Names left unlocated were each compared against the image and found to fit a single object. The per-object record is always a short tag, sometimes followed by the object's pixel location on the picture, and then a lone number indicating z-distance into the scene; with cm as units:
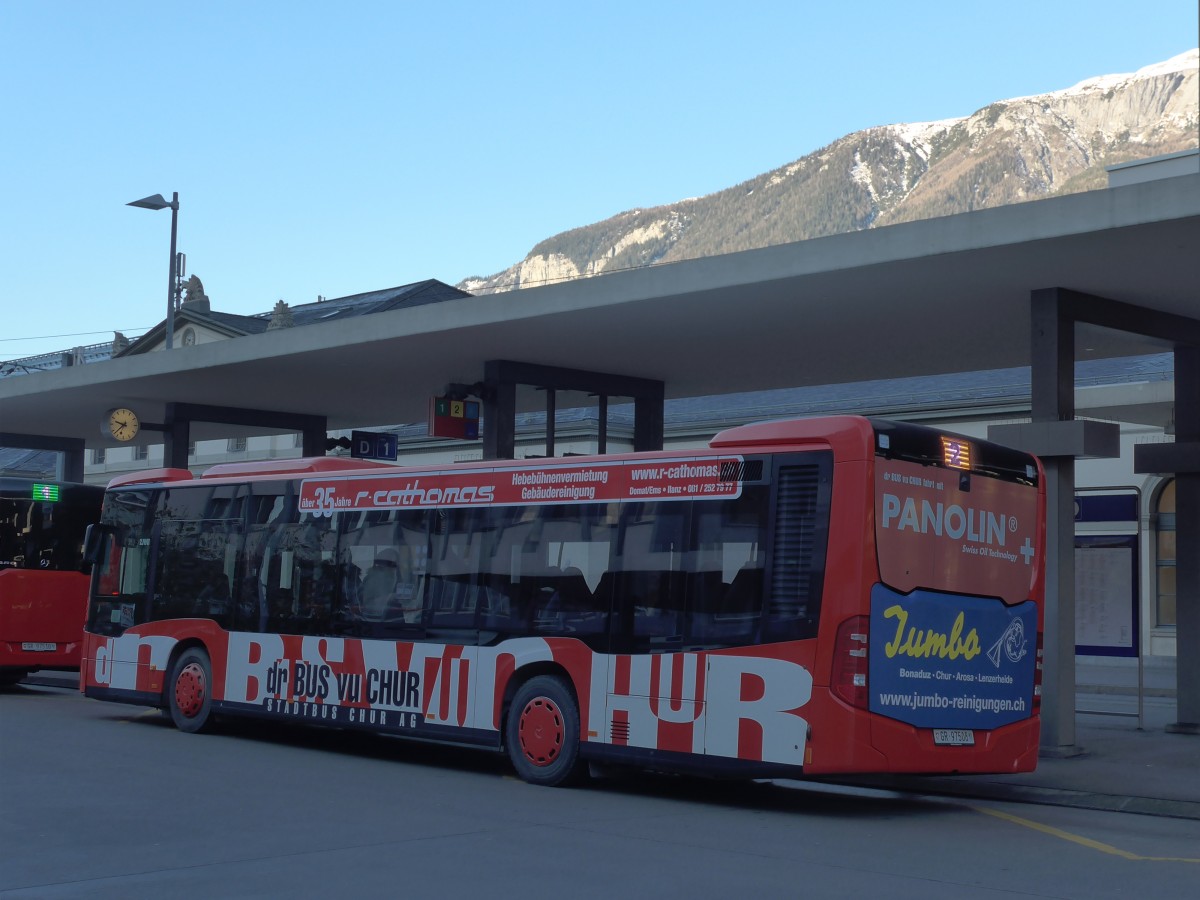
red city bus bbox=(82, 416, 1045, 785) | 1150
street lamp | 3070
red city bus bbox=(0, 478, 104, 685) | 2177
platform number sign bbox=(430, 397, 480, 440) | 2183
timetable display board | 1894
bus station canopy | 1374
